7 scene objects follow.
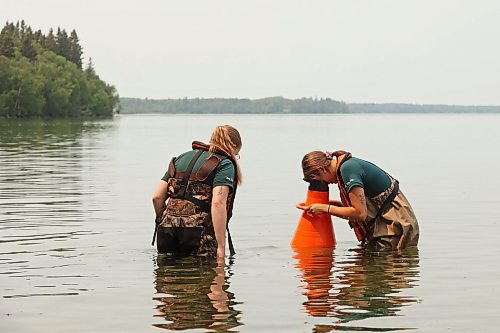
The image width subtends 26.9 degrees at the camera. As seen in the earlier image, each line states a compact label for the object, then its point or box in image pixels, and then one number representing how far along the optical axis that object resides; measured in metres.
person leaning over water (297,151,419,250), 11.95
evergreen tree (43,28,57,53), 173.25
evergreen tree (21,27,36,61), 154.00
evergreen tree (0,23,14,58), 140.12
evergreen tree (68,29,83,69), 185.12
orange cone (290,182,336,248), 13.19
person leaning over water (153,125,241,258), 10.81
